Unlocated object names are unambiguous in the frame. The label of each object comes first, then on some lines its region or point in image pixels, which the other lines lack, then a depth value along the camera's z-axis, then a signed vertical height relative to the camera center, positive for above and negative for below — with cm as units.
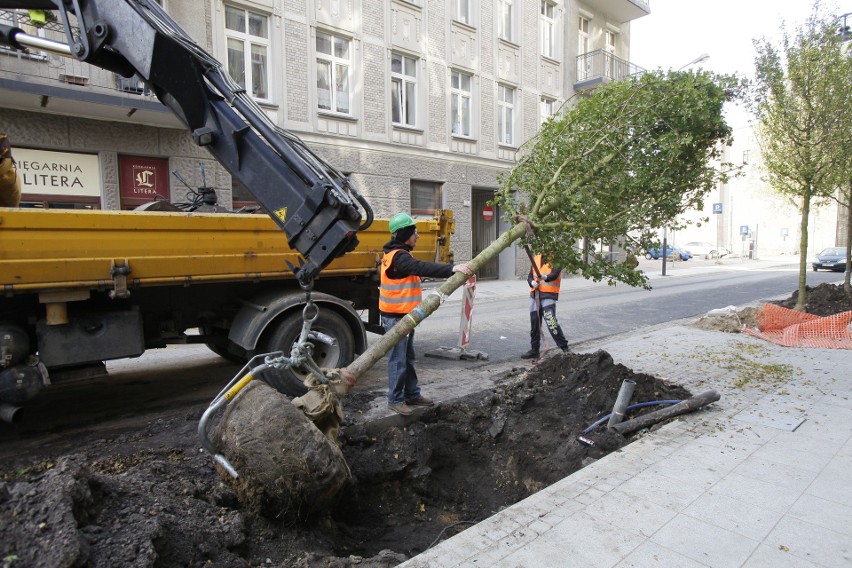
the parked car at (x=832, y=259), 2577 -92
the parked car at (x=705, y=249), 4115 -55
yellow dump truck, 417 -41
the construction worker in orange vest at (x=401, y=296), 470 -48
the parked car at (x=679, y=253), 3619 -72
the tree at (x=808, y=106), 877 +235
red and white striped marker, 754 -111
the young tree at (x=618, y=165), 472 +74
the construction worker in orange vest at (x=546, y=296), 701 -71
